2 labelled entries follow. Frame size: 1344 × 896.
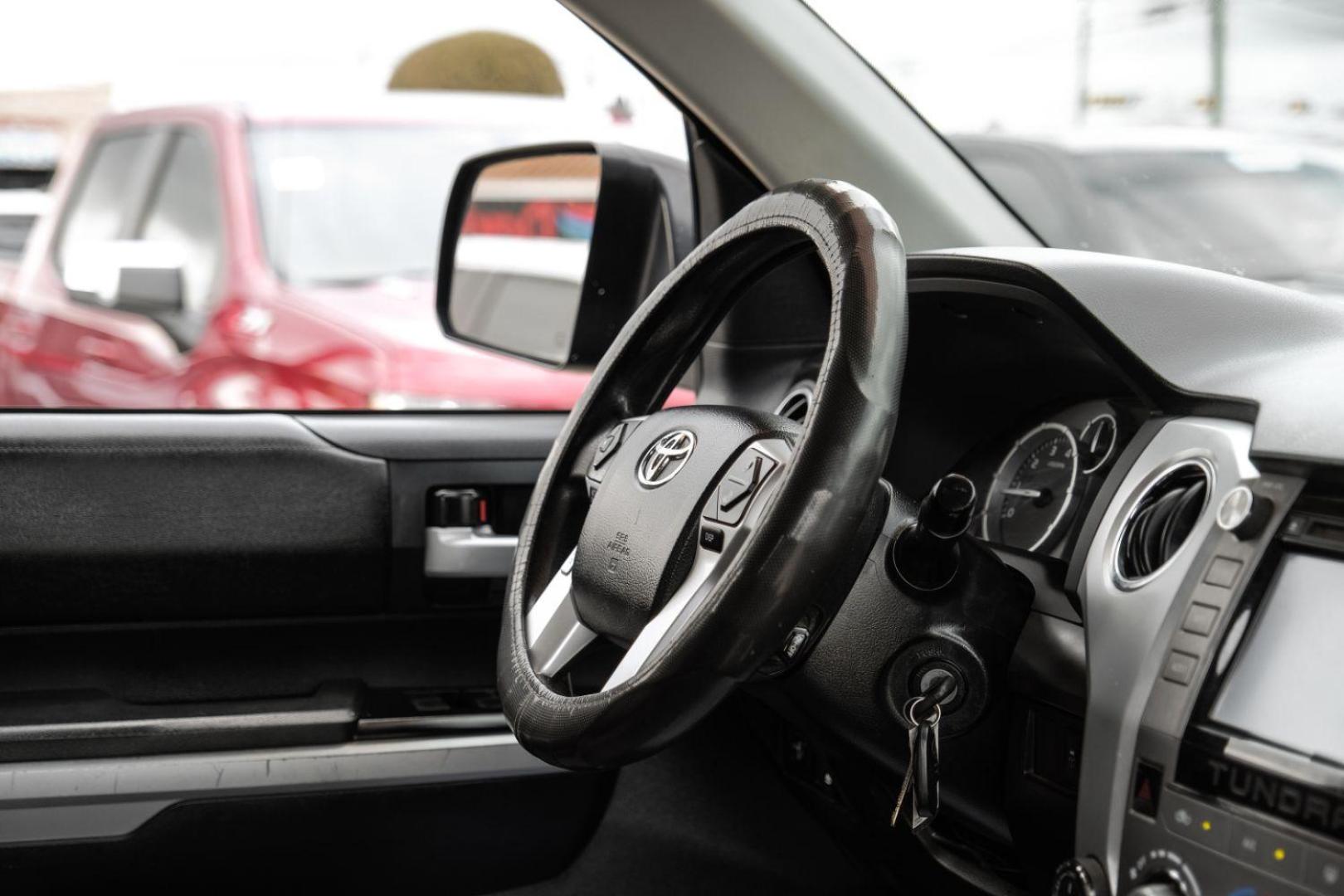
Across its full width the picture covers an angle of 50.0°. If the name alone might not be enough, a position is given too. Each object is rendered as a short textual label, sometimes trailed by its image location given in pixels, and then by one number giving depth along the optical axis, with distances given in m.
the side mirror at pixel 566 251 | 1.70
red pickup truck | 2.69
